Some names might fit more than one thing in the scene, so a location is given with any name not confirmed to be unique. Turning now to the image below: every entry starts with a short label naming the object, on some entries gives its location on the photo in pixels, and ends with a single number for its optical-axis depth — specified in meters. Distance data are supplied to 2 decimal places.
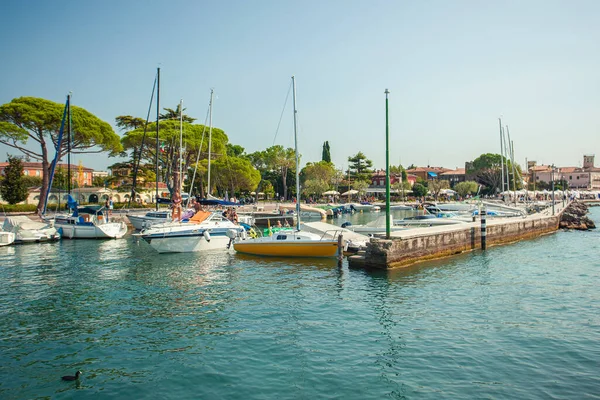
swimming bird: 9.41
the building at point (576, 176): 142.88
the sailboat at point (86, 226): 35.03
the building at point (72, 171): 87.97
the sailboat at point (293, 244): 23.64
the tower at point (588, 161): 158.48
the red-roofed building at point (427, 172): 143.43
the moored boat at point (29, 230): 32.09
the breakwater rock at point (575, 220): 44.81
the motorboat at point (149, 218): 35.50
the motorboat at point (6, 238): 30.57
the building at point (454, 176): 141.00
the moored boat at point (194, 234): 25.61
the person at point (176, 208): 29.97
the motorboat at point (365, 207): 80.33
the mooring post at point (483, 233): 29.05
